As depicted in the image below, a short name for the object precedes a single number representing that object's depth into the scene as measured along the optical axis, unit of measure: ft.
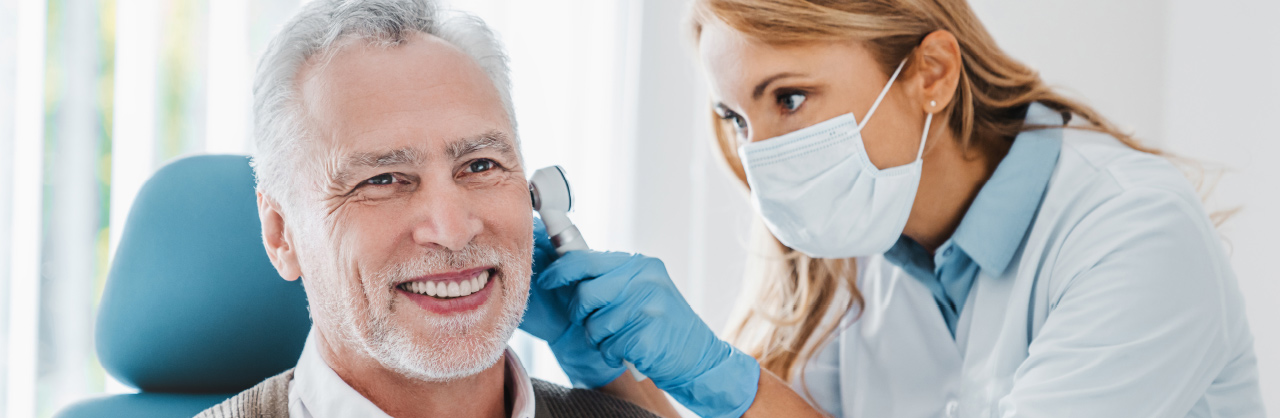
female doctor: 3.87
